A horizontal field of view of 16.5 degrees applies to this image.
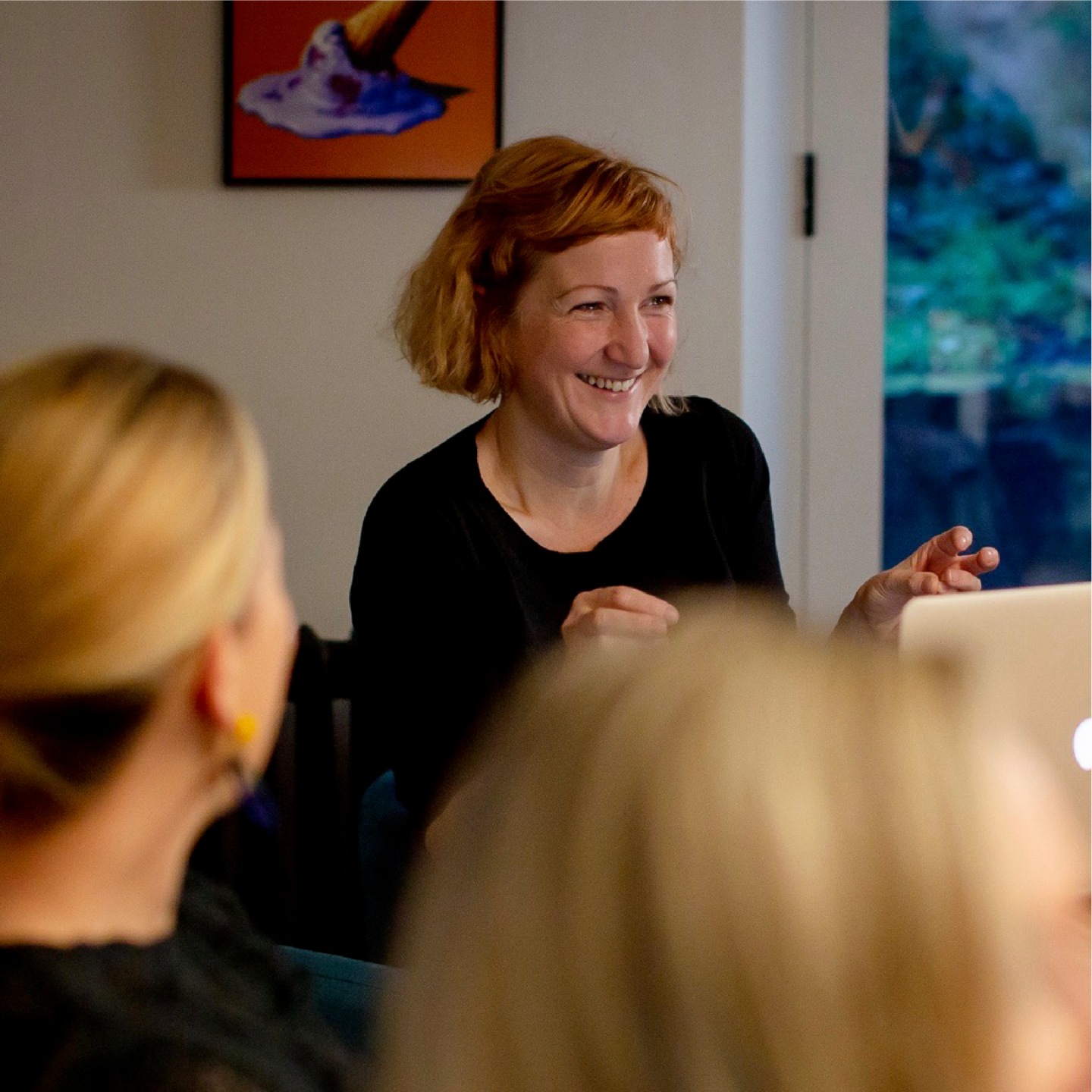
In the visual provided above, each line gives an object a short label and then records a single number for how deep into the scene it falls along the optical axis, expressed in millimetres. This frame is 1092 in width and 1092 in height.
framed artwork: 3477
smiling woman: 3041
